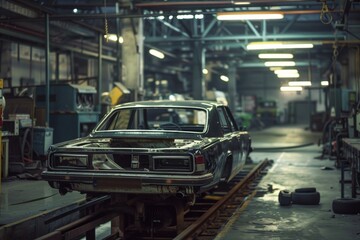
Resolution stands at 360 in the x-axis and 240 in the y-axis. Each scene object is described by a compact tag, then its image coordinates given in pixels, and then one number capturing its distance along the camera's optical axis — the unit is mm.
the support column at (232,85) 34469
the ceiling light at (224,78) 34250
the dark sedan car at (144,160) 5457
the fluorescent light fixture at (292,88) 28592
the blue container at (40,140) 10914
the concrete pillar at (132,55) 13320
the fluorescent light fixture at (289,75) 25828
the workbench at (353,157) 7006
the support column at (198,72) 23031
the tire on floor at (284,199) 7578
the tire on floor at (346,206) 6910
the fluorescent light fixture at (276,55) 18906
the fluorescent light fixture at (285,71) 24112
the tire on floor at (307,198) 7660
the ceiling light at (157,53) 19828
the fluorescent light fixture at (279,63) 21530
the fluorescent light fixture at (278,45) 15586
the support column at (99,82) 14041
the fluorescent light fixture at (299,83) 25909
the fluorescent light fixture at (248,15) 12008
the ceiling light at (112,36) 15530
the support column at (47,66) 11295
